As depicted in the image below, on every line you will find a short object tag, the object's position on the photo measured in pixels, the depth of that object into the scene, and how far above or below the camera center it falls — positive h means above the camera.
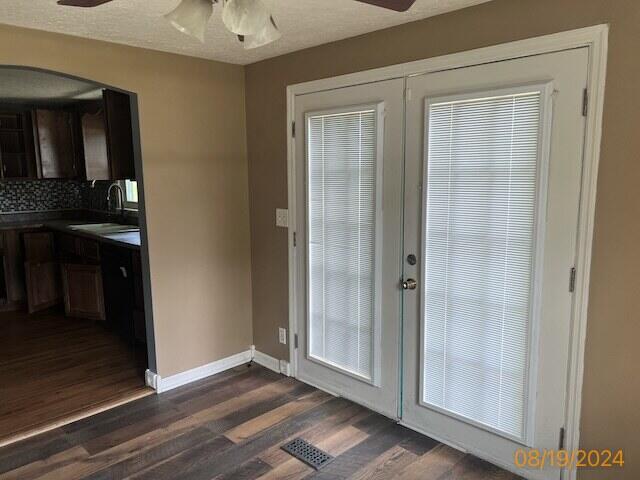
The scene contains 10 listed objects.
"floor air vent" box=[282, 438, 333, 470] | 2.53 -1.49
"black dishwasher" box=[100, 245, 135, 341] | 4.07 -0.97
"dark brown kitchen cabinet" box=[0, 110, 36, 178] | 5.40 +0.38
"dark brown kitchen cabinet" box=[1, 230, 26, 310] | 5.27 -1.00
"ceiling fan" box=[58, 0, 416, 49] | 1.26 +0.43
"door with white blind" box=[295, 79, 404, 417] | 2.73 -0.38
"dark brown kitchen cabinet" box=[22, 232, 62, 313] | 5.14 -0.99
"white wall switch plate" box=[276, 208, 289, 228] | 3.39 -0.29
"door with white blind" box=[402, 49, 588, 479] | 2.11 -0.35
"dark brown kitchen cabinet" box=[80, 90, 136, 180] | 3.70 +0.34
